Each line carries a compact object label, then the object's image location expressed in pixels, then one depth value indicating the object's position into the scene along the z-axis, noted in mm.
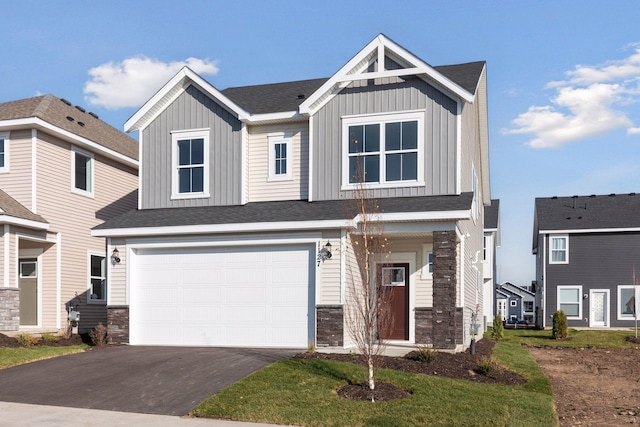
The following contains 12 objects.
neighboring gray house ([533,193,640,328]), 33719
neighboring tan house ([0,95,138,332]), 18209
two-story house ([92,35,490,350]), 15414
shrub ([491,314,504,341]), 26247
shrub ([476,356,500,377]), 12867
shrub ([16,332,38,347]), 16438
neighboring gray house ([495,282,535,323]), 70000
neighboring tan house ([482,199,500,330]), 34219
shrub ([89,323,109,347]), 16594
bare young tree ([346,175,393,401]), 11087
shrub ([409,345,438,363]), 13250
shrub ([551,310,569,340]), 27703
